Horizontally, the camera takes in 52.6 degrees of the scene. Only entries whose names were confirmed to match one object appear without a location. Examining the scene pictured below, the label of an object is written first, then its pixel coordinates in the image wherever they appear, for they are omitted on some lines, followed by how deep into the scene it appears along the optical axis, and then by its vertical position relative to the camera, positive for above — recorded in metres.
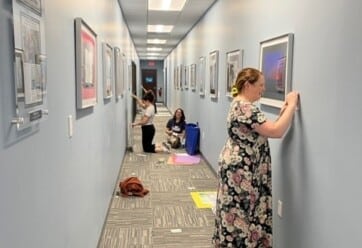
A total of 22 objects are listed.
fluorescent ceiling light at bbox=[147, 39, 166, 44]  12.18 +1.25
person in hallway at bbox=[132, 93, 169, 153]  7.26 -0.91
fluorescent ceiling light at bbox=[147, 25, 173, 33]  8.92 +1.26
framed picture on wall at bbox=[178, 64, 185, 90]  11.07 +0.09
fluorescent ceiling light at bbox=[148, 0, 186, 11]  6.11 +1.27
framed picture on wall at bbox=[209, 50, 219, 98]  5.53 +0.11
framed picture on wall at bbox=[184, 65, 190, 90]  9.75 +0.00
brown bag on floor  4.68 -1.42
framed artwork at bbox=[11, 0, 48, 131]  1.17 +0.04
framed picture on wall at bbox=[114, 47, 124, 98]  4.84 +0.10
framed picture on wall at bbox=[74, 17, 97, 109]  2.27 +0.09
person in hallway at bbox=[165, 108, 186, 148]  7.95 -1.15
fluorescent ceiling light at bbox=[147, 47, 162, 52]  15.27 +1.24
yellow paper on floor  4.33 -1.49
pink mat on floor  6.61 -1.51
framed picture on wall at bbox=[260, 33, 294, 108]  2.53 +0.09
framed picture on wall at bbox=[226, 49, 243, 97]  4.15 +0.16
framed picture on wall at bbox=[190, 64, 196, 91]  8.24 +0.02
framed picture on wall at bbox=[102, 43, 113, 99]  3.60 +0.08
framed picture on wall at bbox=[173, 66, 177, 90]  13.80 +0.00
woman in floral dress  2.44 -0.65
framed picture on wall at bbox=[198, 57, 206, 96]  6.89 +0.04
